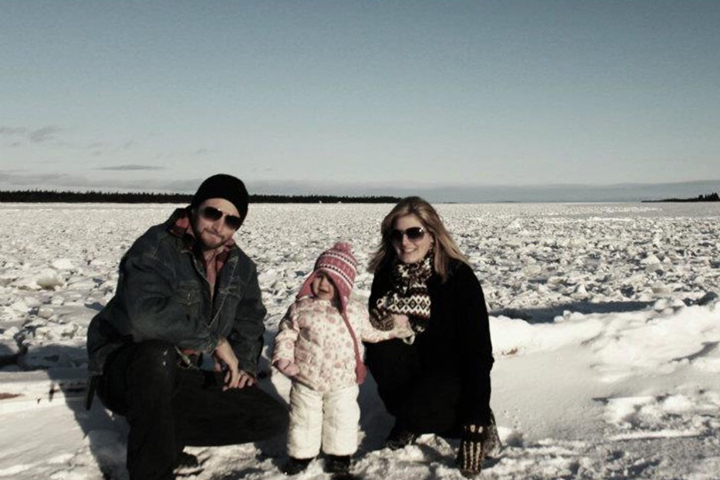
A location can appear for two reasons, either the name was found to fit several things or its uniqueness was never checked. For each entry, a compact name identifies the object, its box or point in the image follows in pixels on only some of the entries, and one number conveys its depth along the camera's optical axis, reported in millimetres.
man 2627
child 2887
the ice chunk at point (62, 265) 8992
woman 3018
